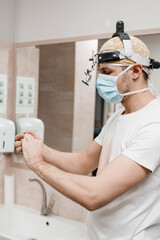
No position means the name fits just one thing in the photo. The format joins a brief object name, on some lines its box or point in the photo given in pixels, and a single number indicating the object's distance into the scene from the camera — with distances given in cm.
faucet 236
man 129
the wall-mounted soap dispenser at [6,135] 244
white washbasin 212
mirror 224
